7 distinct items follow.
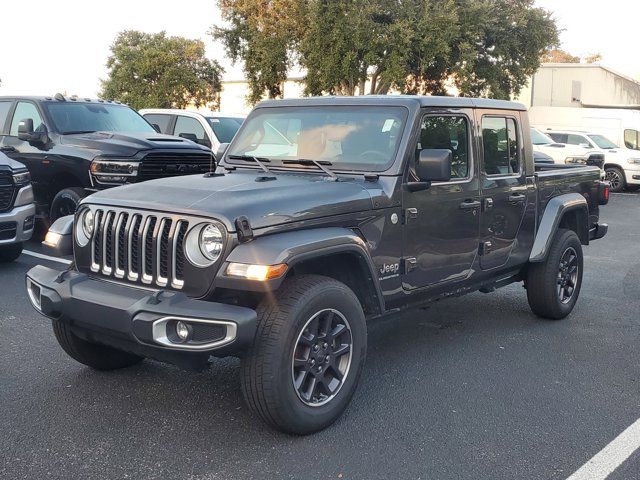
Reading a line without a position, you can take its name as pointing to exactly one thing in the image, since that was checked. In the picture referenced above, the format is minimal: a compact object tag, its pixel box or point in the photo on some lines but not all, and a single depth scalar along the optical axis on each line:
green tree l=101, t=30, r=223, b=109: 40.00
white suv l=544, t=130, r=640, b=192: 21.69
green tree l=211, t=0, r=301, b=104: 27.81
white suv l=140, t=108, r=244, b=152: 12.20
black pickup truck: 9.06
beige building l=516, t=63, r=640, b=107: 40.47
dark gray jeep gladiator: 3.72
